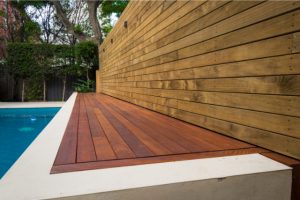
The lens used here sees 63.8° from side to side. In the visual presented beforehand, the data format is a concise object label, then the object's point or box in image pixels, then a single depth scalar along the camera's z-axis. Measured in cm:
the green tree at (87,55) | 1066
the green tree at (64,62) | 1097
